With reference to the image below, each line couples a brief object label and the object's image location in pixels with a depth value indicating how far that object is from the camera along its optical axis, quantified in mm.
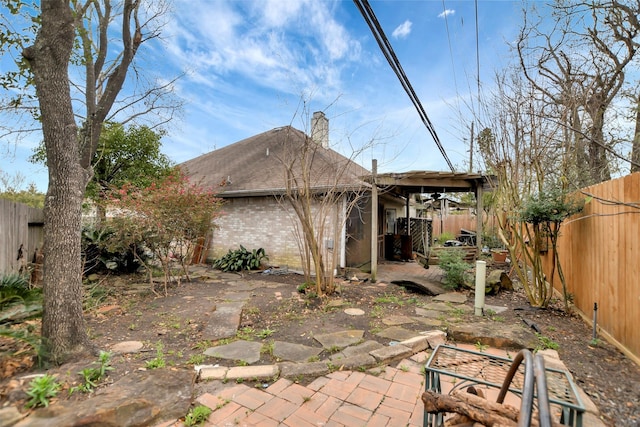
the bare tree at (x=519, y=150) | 5266
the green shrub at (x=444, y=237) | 13973
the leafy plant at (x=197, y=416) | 2211
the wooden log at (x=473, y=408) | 1258
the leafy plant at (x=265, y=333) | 4003
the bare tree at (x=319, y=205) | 5457
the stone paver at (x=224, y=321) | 4031
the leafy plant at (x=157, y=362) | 3037
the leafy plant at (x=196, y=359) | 3211
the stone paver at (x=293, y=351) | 3349
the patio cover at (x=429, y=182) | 7113
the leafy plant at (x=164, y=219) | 6051
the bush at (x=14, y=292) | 3737
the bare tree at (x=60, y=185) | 2969
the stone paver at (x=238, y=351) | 3355
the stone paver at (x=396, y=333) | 3931
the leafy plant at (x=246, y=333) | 3957
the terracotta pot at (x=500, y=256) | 9094
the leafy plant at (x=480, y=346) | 3547
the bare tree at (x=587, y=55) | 6125
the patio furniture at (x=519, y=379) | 874
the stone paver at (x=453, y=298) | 5776
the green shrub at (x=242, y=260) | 8945
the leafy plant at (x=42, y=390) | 2268
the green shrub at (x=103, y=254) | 6773
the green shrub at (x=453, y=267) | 6555
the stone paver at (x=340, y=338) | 3693
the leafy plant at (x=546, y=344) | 3584
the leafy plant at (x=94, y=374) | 2494
